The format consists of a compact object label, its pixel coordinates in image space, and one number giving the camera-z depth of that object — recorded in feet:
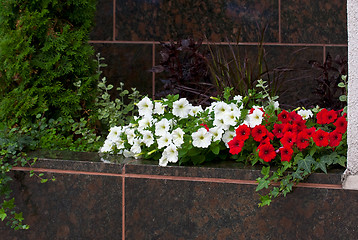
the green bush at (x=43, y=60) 9.38
